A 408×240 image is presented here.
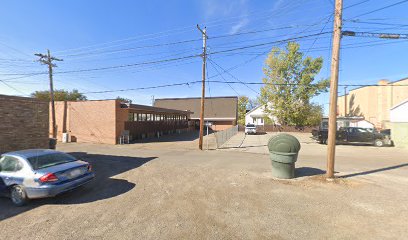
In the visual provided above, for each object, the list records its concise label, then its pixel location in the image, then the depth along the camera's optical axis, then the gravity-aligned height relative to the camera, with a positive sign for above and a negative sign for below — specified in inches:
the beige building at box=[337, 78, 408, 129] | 1318.9 +162.7
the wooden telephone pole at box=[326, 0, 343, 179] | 297.9 +52.1
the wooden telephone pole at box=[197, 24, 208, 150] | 641.2 +165.7
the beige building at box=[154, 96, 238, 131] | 1601.9 +108.8
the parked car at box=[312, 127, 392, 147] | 706.8 -40.9
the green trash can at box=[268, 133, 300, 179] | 307.0 -45.5
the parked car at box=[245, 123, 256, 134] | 1227.2 -46.5
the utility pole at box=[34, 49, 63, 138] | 809.5 +195.0
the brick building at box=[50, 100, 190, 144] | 788.6 -6.2
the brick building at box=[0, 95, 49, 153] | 381.4 -12.2
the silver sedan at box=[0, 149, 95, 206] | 217.0 -61.1
